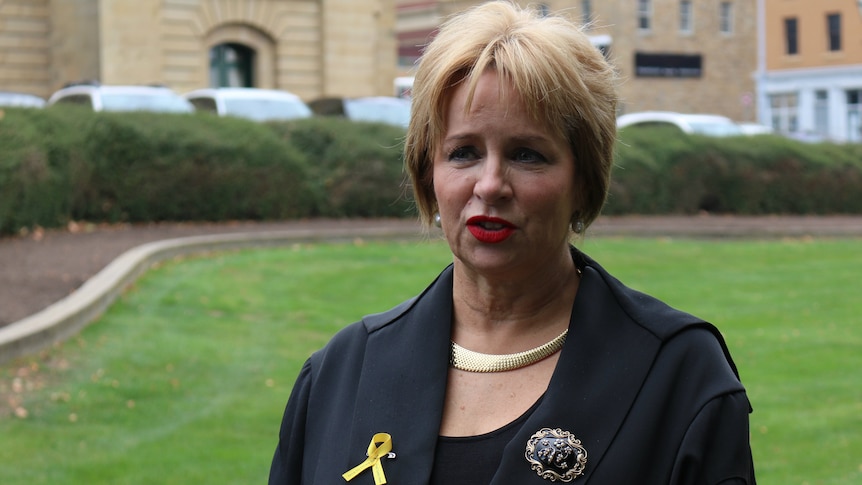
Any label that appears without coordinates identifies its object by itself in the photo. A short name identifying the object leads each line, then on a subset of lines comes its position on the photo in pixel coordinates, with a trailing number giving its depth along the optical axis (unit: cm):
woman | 245
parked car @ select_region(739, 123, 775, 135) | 3864
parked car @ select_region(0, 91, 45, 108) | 3022
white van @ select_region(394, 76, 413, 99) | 4332
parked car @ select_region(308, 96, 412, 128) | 2809
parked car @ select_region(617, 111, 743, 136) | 3212
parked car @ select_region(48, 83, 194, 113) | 2594
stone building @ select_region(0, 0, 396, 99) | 3666
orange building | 6756
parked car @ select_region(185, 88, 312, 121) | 2684
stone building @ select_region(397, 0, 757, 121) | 6831
